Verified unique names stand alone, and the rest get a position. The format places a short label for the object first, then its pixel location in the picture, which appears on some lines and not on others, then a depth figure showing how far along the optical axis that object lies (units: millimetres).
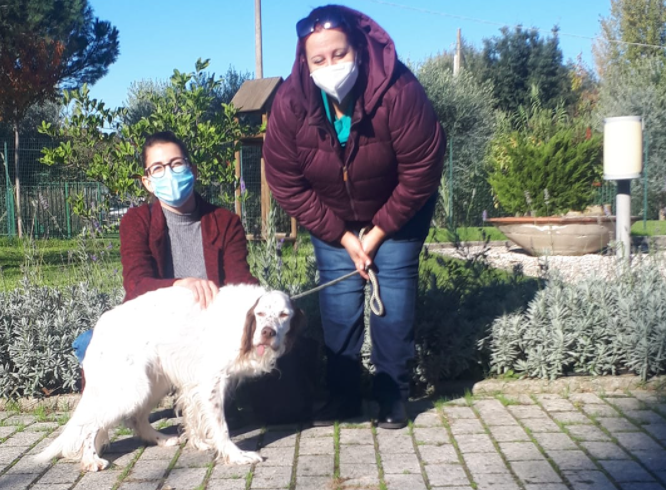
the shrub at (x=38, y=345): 4523
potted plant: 11078
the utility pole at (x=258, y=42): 20703
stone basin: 10977
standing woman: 3564
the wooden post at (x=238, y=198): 7139
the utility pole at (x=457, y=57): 30498
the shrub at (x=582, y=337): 4617
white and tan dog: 3412
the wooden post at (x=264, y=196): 9772
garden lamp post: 7090
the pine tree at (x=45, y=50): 19500
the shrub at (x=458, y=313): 4664
